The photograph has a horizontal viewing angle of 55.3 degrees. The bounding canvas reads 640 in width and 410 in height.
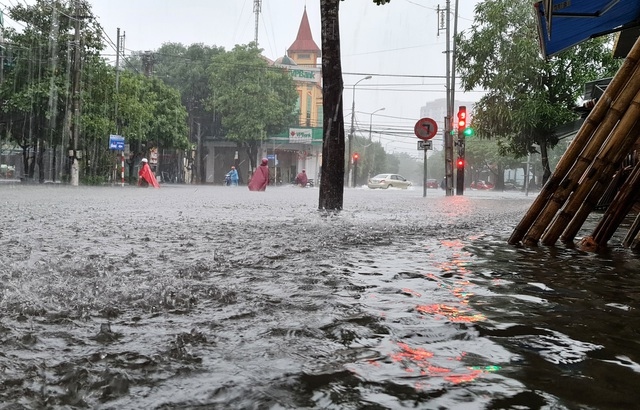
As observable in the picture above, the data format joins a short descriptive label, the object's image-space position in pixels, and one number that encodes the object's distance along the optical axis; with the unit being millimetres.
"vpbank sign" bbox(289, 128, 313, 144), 52469
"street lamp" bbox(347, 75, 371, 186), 55516
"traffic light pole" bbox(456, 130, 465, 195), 23812
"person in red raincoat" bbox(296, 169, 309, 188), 43456
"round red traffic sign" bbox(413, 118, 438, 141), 18422
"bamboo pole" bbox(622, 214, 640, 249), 4699
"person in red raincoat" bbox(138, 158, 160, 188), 27828
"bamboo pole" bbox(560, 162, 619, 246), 4105
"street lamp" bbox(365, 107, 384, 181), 84125
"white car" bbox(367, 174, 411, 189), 46375
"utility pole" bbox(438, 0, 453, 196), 24594
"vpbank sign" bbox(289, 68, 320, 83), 55688
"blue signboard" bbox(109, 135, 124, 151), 32094
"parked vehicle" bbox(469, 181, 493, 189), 66500
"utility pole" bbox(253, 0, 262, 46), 63062
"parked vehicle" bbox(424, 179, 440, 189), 67656
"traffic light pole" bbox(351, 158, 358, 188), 51831
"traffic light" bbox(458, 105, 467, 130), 22922
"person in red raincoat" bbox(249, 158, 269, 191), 24469
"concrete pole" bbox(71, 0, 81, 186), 27969
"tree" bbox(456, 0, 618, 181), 19078
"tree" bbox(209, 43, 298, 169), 46562
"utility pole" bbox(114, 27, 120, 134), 32831
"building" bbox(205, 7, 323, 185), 52531
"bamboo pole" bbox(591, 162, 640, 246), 4379
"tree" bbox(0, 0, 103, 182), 29375
